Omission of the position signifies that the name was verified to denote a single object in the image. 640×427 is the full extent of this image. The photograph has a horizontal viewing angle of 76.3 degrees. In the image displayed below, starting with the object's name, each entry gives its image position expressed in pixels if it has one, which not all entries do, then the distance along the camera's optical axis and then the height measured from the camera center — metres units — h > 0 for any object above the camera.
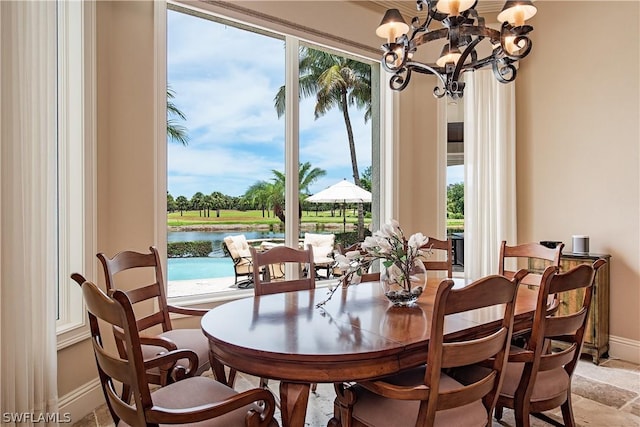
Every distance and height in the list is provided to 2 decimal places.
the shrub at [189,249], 3.23 -0.30
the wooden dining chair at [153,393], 1.24 -0.64
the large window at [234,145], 3.25 +0.59
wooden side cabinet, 3.38 -0.80
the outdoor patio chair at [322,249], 3.95 -0.36
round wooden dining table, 1.45 -0.50
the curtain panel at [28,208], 1.91 +0.03
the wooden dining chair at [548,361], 1.71 -0.68
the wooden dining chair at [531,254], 2.53 -0.28
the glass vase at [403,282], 2.08 -0.36
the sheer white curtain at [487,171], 4.04 +0.41
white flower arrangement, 1.98 -0.22
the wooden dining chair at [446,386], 1.35 -0.63
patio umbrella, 3.98 +0.17
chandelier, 2.11 +0.96
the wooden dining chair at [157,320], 1.95 -0.61
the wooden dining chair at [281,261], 2.47 -0.32
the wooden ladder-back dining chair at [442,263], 3.11 -0.40
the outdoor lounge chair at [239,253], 3.51 -0.36
